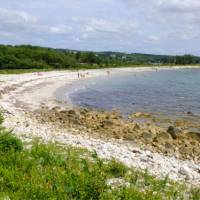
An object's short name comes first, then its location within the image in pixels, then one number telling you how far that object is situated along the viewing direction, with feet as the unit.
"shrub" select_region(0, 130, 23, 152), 28.74
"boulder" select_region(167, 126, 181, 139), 50.80
